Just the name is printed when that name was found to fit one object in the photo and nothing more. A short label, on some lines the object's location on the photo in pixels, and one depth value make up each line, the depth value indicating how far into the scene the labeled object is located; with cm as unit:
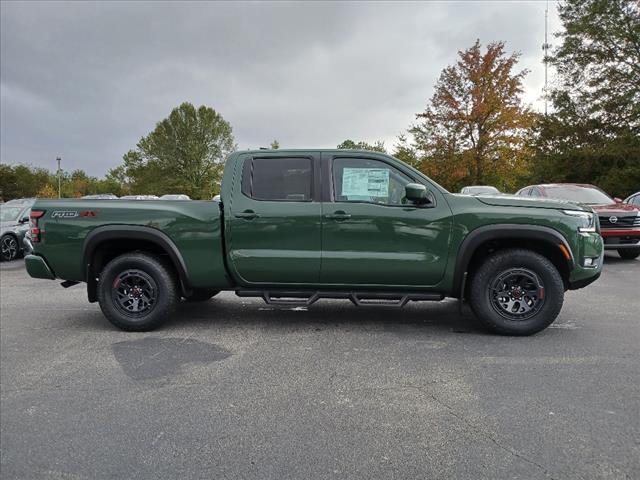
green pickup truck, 439
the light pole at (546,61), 2416
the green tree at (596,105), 2061
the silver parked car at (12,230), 1166
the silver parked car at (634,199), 1208
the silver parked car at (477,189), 1419
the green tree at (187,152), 5584
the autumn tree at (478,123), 2588
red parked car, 930
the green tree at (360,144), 6490
